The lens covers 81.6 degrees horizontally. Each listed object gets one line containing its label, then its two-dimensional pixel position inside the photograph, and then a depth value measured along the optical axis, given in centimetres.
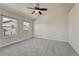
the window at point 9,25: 281
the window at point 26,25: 414
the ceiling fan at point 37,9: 214
